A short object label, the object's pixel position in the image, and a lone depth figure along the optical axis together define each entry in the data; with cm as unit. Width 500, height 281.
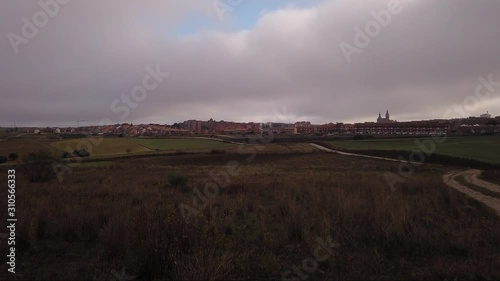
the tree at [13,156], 5170
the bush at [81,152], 5961
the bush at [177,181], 1859
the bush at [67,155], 5149
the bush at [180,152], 6114
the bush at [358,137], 9534
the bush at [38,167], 2228
